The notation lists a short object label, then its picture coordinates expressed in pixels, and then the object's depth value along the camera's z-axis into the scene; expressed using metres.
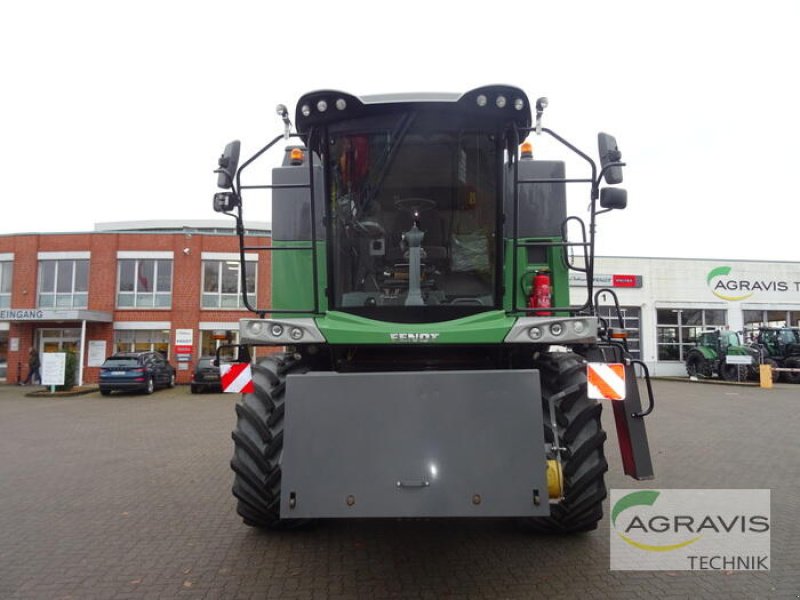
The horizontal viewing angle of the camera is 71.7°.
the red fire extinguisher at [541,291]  4.43
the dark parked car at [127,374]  19.23
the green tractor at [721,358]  23.22
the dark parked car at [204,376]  19.78
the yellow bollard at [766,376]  20.67
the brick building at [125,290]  25.14
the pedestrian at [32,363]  23.89
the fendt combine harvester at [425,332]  2.97
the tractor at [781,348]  23.55
